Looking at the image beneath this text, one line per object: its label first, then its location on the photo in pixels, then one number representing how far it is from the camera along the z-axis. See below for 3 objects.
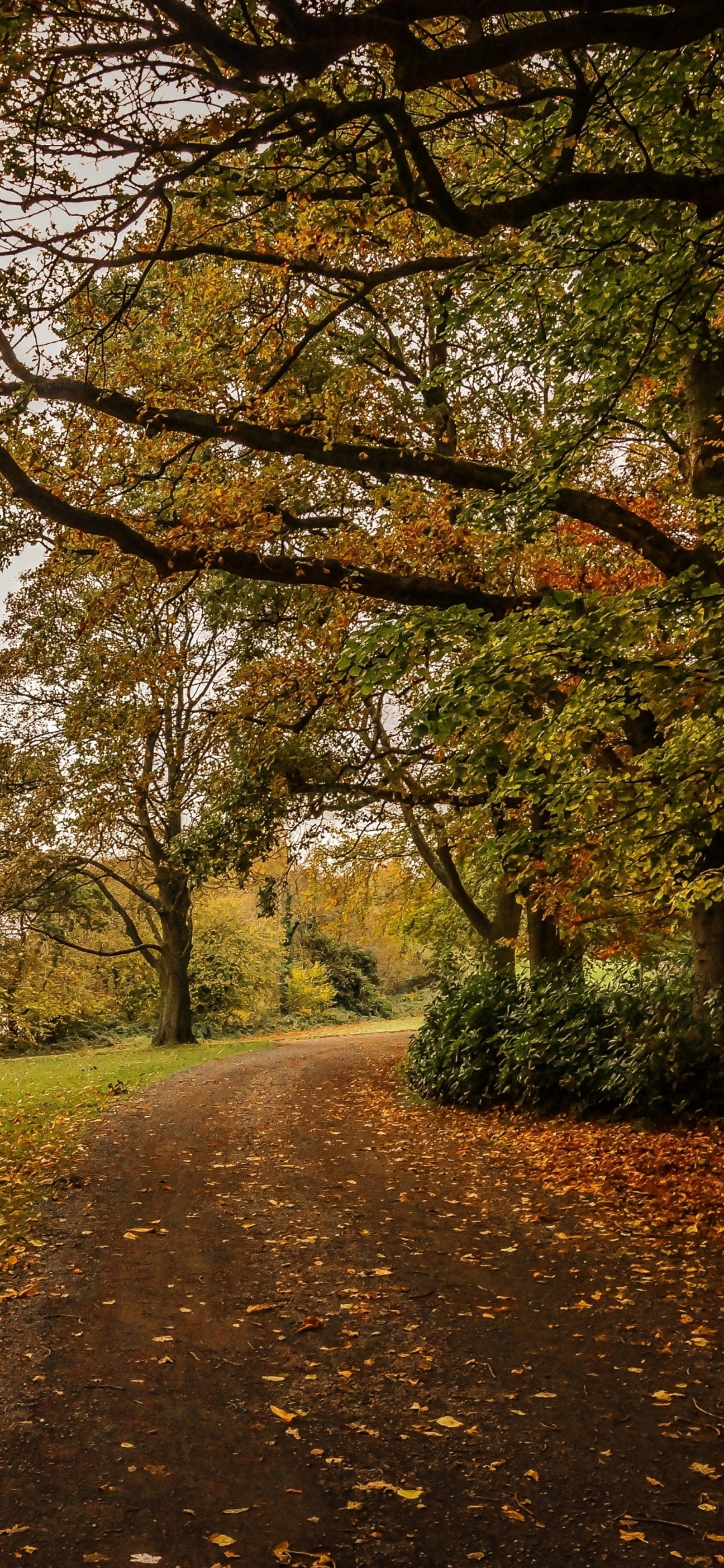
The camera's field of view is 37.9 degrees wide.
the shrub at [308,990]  39.88
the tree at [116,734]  13.59
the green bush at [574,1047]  10.88
